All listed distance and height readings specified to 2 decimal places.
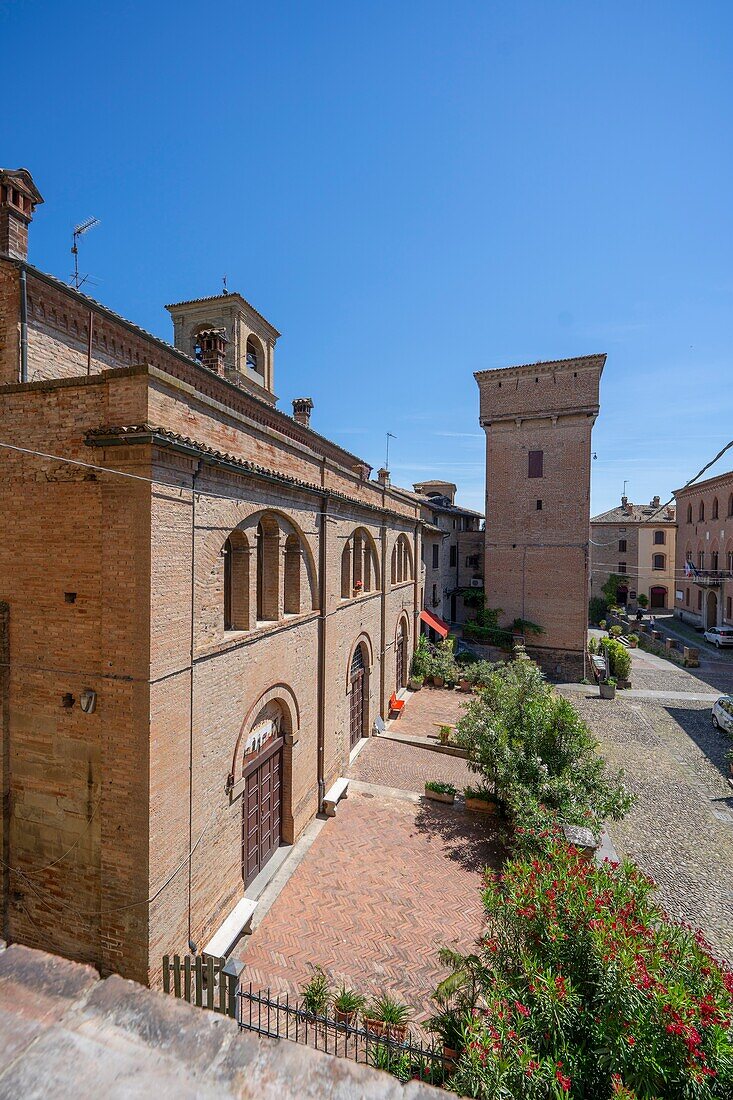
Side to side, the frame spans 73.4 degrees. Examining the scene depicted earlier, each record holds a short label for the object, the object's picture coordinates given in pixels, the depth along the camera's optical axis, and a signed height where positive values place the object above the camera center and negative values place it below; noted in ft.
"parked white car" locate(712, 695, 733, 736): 57.52 -18.77
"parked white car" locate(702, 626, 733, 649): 100.89 -16.34
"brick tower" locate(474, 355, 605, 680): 85.66 +10.66
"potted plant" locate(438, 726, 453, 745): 53.36 -19.53
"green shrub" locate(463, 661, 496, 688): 67.80 -16.66
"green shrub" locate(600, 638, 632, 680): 77.87 -16.46
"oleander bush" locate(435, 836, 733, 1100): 11.89 -12.24
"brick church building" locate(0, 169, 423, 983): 20.77 -3.98
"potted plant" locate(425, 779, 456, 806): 41.39 -19.95
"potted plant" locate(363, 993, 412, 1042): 19.83 -19.12
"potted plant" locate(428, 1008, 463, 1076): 17.13 -17.14
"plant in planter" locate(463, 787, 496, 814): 39.88 -19.99
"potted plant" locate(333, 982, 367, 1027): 20.70 -19.13
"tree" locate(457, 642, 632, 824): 32.24 -14.39
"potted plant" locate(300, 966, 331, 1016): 20.76 -18.98
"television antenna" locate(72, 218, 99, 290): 37.61 +24.91
